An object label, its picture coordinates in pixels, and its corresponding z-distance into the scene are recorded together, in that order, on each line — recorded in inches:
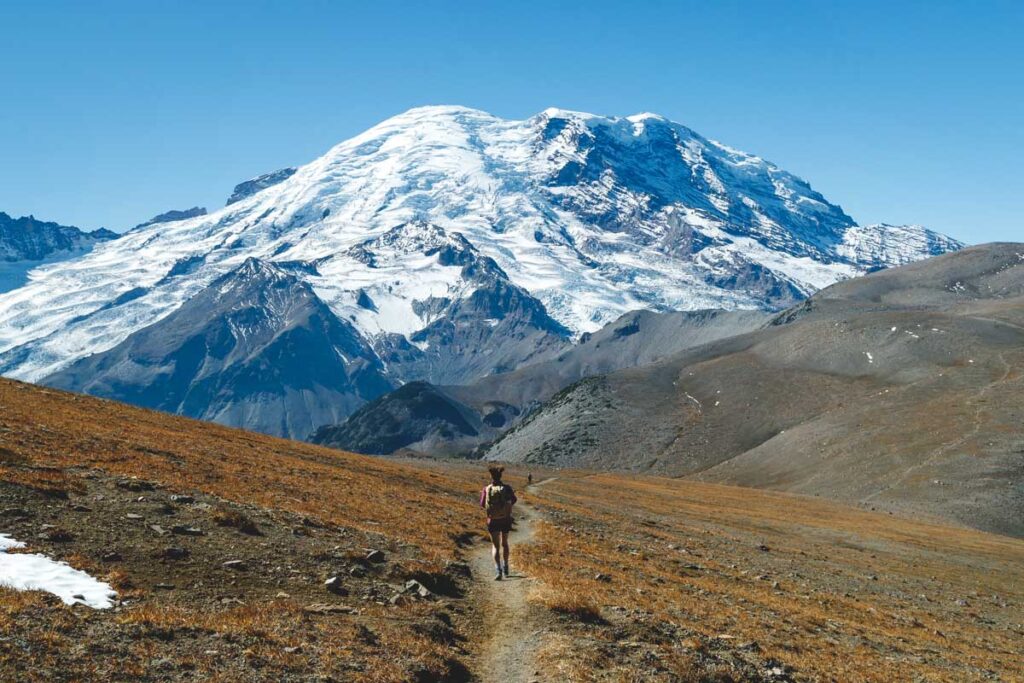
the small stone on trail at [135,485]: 1058.3
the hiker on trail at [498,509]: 1062.4
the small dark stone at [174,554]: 823.1
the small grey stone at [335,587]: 850.8
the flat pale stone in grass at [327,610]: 764.0
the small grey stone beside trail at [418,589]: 889.5
